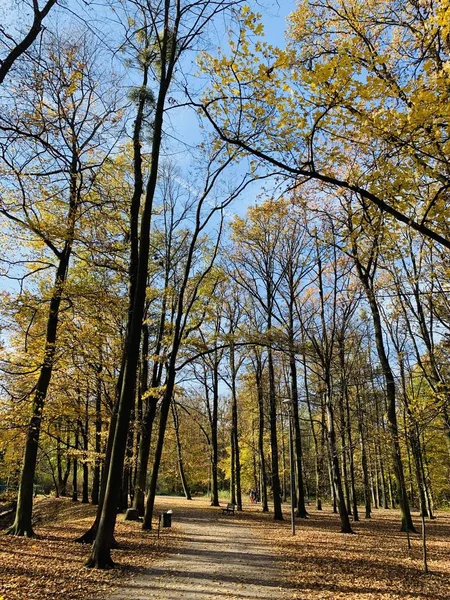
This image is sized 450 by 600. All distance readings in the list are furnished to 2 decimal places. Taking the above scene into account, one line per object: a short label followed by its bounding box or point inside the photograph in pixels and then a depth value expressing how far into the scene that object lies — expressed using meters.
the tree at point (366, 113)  4.61
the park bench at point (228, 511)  19.48
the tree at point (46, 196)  6.75
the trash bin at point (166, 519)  13.40
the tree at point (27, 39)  5.72
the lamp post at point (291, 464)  13.17
